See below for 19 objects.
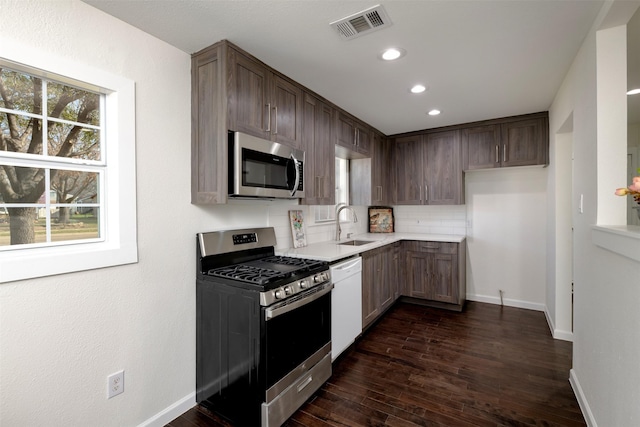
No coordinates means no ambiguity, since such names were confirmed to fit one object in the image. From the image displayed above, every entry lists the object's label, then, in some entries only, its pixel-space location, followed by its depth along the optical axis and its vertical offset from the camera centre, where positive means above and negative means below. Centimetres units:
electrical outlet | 167 -97
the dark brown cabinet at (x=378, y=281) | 311 -80
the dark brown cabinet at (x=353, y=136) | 328 +89
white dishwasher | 250 -83
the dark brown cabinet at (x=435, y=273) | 375 -82
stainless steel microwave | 194 +31
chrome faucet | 352 -13
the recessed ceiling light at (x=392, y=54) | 203 +109
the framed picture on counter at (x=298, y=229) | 297 -18
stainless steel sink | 362 -39
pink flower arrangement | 129 +8
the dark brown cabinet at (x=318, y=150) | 271 +59
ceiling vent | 164 +109
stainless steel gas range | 175 -78
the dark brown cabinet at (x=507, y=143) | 347 +82
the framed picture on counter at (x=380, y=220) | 458 -14
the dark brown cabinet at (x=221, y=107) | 192 +71
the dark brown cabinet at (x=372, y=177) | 399 +46
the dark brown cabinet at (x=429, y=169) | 401 +57
